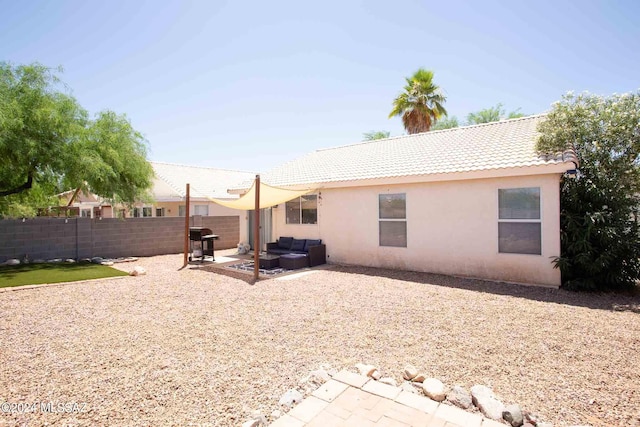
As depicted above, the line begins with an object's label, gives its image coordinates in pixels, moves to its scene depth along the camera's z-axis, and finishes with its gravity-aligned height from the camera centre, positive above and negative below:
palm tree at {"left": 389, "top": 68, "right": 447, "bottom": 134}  20.30 +7.12
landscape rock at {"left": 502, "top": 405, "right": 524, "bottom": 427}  2.85 -1.74
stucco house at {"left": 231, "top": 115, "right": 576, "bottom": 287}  8.06 +0.33
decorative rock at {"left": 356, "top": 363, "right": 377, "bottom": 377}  3.72 -1.75
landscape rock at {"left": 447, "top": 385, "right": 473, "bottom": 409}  3.15 -1.77
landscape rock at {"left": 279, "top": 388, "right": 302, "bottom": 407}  3.20 -1.79
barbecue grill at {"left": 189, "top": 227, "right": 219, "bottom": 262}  12.18 -1.02
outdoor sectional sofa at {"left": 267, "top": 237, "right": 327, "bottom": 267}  11.26 -1.17
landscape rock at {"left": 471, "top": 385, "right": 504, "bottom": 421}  2.96 -1.75
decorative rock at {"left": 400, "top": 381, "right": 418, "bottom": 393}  3.42 -1.80
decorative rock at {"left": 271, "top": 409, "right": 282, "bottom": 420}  2.99 -1.81
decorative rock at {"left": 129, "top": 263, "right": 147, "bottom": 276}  10.10 -1.70
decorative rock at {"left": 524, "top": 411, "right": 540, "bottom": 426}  2.88 -1.78
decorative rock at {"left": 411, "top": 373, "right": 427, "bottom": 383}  3.62 -1.77
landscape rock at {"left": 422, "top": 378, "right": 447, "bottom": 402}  3.23 -1.74
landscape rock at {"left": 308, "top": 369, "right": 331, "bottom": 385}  3.62 -1.79
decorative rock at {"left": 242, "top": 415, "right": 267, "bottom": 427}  2.78 -1.76
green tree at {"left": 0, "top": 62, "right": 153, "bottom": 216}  10.53 +2.64
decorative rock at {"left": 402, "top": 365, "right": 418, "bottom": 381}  3.67 -1.75
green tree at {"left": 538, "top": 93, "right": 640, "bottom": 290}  7.50 +0.68
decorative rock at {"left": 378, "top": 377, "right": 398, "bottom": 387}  3.55 -1.78
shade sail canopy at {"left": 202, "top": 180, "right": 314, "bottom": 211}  10.55 +0.65
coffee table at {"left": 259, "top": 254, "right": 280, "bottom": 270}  10.84 -1.49
